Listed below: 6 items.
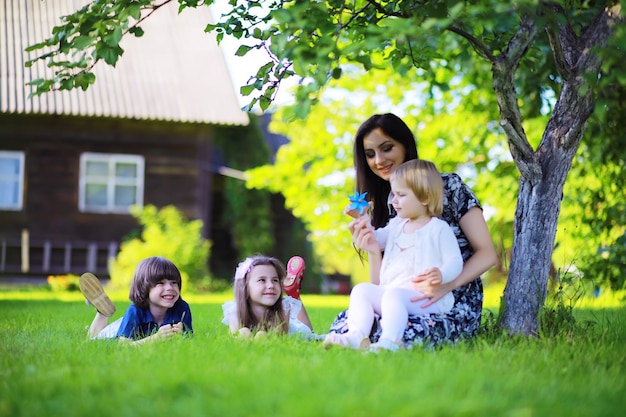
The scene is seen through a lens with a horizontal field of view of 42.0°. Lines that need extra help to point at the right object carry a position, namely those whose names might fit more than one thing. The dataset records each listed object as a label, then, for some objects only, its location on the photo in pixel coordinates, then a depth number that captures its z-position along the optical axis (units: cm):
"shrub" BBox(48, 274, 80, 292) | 1420
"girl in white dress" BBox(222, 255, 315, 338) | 486
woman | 422
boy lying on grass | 503
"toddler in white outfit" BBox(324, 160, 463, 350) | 405
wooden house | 1566
